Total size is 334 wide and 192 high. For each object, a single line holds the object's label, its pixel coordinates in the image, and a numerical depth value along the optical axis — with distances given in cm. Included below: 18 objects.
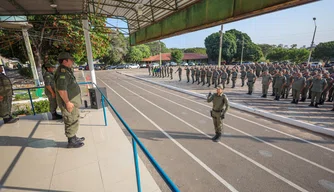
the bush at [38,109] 632
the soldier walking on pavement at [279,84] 867
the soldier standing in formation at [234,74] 1272
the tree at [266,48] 8149
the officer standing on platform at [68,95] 286
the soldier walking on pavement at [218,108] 444
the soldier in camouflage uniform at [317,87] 728
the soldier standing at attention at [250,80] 1016
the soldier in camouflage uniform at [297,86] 787
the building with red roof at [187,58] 5839
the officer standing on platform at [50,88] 449
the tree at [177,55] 5328
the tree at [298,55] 4560
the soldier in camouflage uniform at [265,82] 915
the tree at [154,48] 7951
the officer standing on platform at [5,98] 414
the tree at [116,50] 4409
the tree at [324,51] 4306
